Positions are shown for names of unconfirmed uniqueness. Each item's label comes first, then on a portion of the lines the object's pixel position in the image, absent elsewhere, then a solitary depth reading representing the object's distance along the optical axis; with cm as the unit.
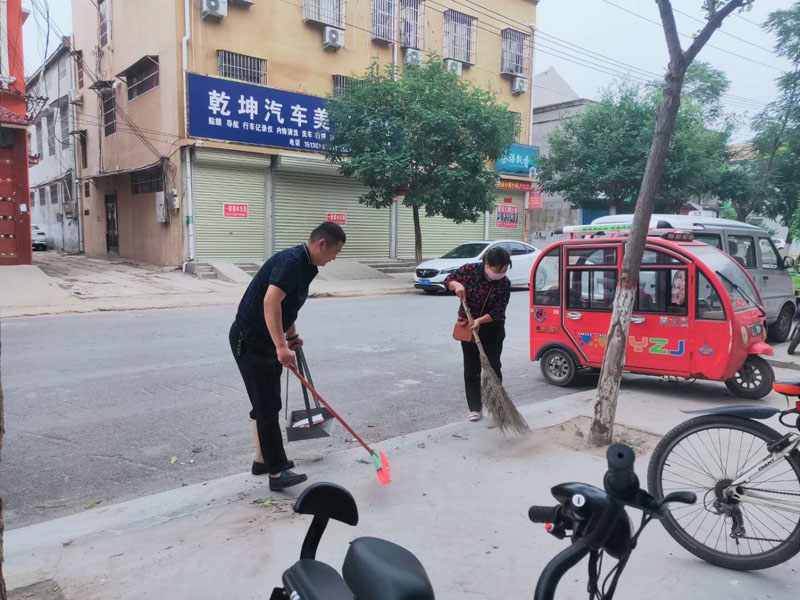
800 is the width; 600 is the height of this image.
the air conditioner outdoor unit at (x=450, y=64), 2331
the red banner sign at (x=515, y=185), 2641
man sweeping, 389
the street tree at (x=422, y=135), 1766
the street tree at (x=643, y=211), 446
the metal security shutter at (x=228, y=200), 1831
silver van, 975
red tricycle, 609
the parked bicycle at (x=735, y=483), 286
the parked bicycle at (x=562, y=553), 147
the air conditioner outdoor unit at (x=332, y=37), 2002
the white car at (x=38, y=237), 2867
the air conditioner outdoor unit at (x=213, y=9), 1745
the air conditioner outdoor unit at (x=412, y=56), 2248
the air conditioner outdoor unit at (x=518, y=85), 2662
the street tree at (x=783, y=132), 2309
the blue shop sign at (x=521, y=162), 2611
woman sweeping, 528
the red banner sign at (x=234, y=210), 1887
